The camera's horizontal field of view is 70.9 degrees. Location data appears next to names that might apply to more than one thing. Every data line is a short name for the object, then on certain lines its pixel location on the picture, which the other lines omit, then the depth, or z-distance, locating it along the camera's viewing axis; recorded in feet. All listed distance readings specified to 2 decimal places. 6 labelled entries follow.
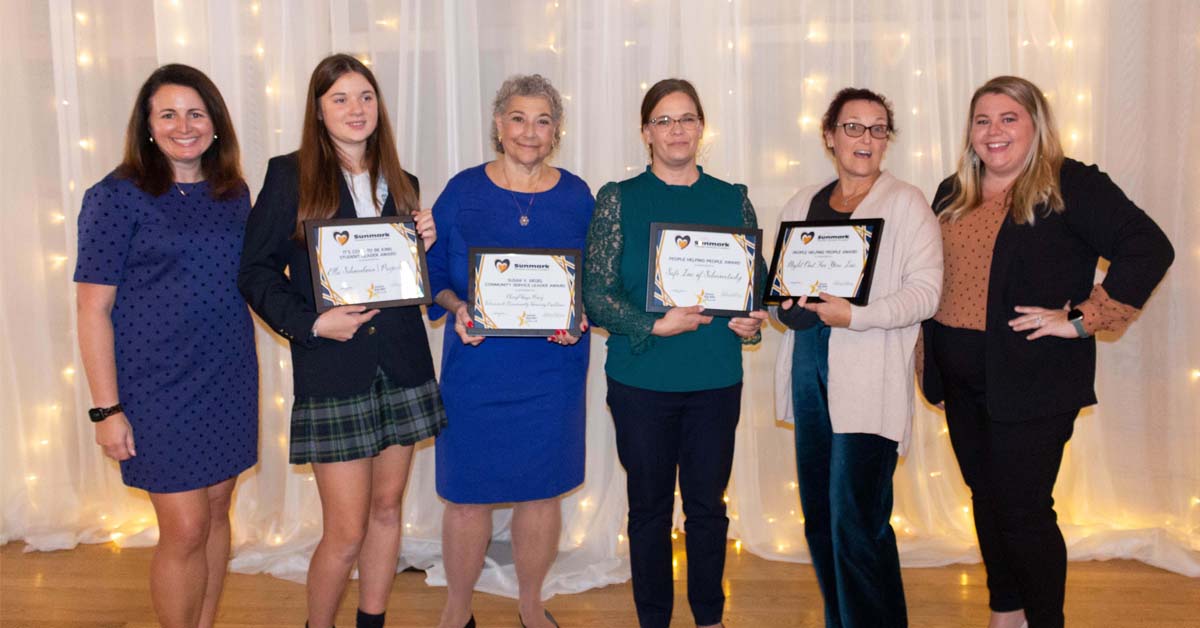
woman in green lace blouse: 7.97
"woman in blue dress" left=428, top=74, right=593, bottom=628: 8.43
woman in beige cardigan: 7.53
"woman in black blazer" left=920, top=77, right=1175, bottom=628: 7.27
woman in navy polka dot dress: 7.04
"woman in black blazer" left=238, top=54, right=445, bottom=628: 7.15
